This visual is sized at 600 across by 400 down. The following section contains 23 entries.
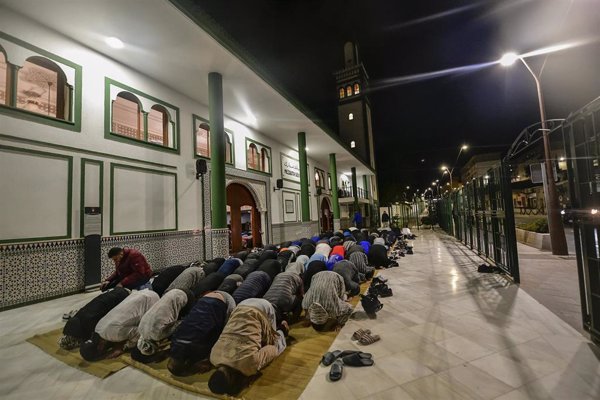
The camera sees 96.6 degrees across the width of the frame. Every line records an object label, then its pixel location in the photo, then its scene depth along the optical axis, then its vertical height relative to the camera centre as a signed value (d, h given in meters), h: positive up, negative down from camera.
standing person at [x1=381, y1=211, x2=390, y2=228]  24.74 -0.65
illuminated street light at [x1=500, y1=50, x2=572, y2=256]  7.22 +0.17
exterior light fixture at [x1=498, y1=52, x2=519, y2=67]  7.36 +4.12
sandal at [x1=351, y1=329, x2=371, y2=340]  3.12 -1.42
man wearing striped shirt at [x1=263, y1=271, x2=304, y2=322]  3.49 -1.06
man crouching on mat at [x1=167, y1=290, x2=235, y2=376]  2.51 -1.13
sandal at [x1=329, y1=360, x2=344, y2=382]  2.34 -1.41
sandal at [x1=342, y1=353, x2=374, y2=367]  2.53 -1.41
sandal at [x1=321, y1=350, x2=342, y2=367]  2.61 -1.42
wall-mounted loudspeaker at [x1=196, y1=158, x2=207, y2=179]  8.34 +1.67
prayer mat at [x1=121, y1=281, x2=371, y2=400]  2.26 -1.49
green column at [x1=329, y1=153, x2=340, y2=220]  16.69 +1.56
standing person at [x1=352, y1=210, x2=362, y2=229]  17.84 -0.47
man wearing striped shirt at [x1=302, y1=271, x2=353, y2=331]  3.41 -1.17
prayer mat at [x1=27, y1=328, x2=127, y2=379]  2.76 -1.51
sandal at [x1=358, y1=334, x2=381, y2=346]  2.99 -1.43
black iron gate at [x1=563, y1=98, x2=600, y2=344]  2.64 +0.05
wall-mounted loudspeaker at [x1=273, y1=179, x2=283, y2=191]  13.17 +1.60
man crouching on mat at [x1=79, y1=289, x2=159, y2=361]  2.97 -1.21
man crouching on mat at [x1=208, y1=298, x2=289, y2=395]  2.24 -1.18
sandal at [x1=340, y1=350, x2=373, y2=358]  2.62 -1.40
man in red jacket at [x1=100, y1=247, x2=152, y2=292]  5.21 -0.95
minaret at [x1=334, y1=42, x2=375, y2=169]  31.89 +13.40
